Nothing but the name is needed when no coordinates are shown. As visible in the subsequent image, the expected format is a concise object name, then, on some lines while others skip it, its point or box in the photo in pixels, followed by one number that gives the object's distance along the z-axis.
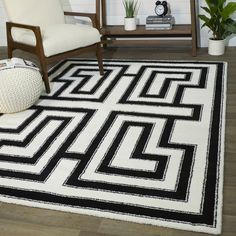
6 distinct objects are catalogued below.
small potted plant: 3.53
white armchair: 2.75
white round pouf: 2.42
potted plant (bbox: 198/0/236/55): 3.15
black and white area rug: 1.67
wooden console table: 3.39
